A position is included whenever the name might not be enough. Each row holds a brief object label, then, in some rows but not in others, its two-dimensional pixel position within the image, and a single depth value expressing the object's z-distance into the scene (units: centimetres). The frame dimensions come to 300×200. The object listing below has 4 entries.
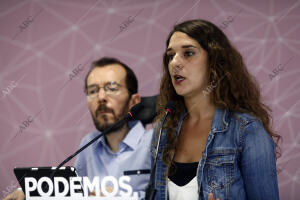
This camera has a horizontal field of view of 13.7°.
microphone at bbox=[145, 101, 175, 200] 382
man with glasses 436
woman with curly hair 400
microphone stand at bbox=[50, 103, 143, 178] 400
